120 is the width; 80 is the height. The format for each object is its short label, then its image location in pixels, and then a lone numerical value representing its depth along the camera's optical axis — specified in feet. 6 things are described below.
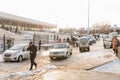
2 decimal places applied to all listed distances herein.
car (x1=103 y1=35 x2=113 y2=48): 61.46
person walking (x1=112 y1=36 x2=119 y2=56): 40.27
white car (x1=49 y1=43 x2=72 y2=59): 40.29
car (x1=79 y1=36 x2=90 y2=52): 56.73
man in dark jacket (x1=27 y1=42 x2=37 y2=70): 28.54
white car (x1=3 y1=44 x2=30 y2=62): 38.87
